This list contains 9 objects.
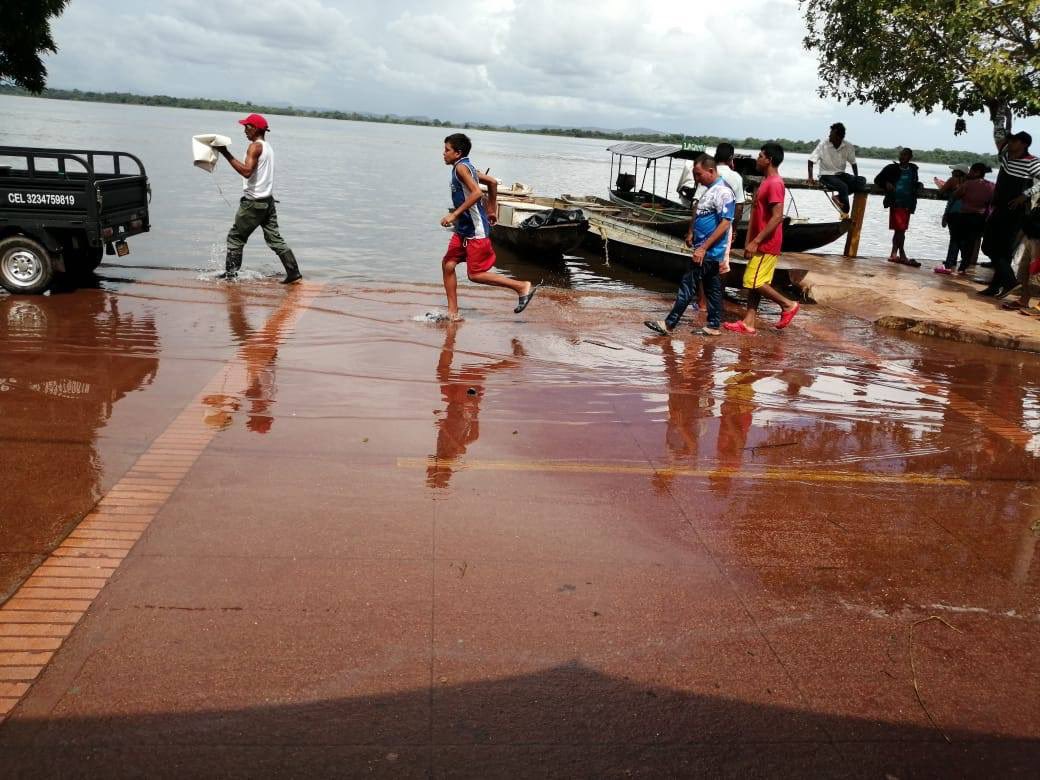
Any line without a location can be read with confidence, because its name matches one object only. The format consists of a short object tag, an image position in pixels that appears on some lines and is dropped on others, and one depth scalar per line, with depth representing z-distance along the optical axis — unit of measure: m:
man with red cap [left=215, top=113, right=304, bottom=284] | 9.91
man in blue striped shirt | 8.61
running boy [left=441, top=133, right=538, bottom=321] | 8.10
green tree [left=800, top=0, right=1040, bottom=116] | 10.06
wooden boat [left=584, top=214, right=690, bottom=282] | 14.13
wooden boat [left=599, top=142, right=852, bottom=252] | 15.77
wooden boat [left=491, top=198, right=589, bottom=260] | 15.69
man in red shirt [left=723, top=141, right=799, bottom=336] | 8.45
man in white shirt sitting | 14.43
